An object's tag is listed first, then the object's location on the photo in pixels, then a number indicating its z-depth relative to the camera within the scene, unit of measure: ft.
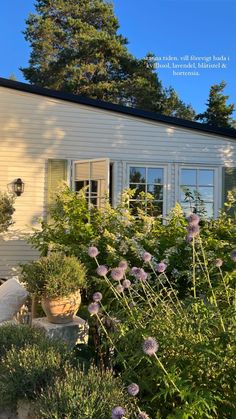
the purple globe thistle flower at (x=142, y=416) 4.15
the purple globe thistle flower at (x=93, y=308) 5.69
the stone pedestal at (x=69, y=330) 9.21
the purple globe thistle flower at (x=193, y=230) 5.63
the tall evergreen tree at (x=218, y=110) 75.10
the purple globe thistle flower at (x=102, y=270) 6.11
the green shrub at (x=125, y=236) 11.54
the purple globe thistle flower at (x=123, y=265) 6.45
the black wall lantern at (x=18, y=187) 24.00
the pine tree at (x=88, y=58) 68.59
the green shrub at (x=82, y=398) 4.57
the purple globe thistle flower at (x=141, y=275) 5.94
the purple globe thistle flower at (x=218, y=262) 6.10
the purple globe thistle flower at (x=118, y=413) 4.06
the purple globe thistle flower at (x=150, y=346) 4.36
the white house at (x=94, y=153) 24.22
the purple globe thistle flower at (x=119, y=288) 5.92
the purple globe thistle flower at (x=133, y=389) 4.42
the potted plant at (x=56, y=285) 9.36
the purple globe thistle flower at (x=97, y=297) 6.22
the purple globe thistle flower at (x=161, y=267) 6.35
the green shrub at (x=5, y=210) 21.86
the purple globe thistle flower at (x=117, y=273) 5.84
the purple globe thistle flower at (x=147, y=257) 6.30
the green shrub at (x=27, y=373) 5.70
